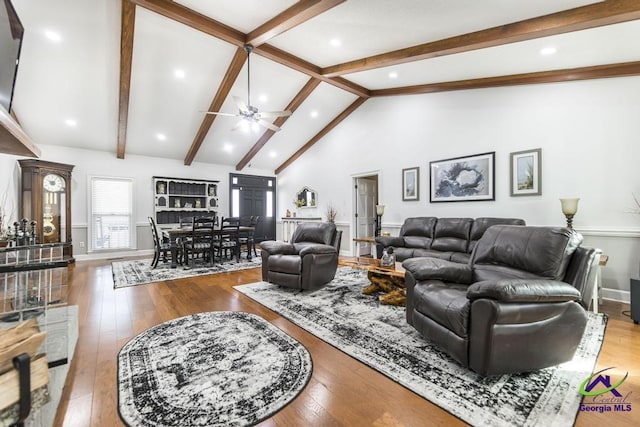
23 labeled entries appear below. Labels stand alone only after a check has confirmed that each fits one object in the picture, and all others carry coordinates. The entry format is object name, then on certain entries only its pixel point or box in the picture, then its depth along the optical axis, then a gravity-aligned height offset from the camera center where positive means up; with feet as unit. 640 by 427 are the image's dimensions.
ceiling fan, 13.46 +5.01
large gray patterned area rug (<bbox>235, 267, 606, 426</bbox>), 4.94 -3.52
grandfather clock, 17.44 +0.94
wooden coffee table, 10.44 -2.88
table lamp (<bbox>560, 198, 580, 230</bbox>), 11.35 +0.13
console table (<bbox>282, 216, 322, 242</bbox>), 27.02 -1.24
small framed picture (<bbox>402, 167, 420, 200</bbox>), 18.07 +1.82
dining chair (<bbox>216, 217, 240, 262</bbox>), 18.64 -1.84
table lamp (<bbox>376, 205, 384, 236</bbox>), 19.06 -0.42
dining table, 17.35 -1.53
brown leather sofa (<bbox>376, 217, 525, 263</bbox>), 13.70 -1.45
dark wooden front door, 28.48 +1.26
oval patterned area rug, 4.93 -3.53
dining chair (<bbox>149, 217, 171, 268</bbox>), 17.66 -2.26
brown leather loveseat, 5.56 -2.10
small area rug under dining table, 14.30 -3.44
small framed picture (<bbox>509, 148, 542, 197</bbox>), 13.39 +1.87
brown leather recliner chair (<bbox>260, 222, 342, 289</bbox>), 11.73 -2.11
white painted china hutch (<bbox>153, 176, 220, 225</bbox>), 23.98 +1.28
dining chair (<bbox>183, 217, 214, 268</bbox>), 17.34 -1.82
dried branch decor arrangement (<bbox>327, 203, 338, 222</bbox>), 23.73 -0.13
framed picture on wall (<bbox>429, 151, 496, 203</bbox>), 15.05 +1.86
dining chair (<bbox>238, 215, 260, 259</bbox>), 20.38 -1.83
